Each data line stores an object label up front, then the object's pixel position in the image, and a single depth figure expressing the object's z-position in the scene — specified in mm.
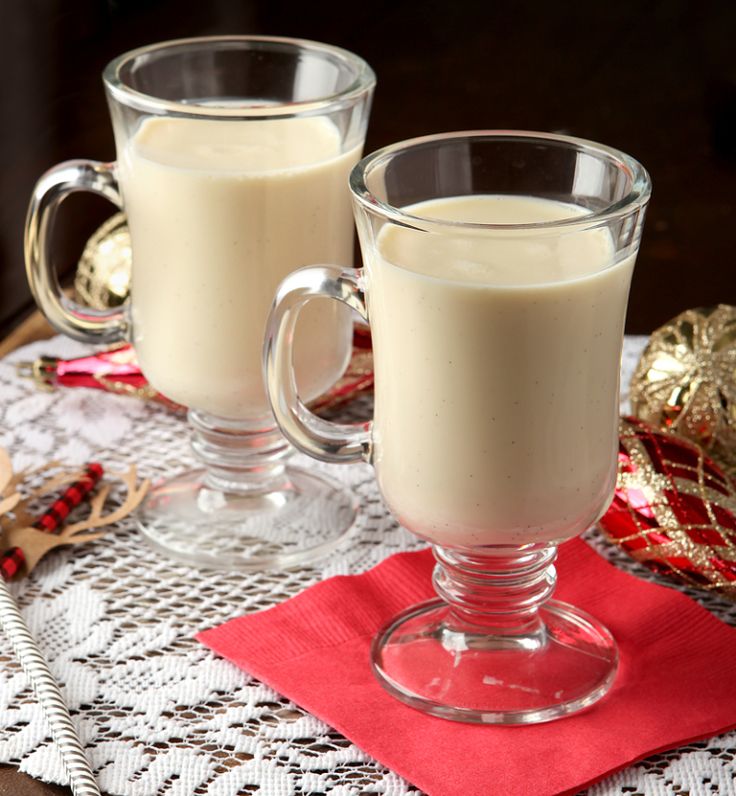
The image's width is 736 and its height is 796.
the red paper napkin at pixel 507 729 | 846
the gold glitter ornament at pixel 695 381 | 977
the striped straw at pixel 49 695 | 837
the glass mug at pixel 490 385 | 846
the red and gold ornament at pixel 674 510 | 907
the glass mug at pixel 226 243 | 927
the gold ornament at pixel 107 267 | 1054
